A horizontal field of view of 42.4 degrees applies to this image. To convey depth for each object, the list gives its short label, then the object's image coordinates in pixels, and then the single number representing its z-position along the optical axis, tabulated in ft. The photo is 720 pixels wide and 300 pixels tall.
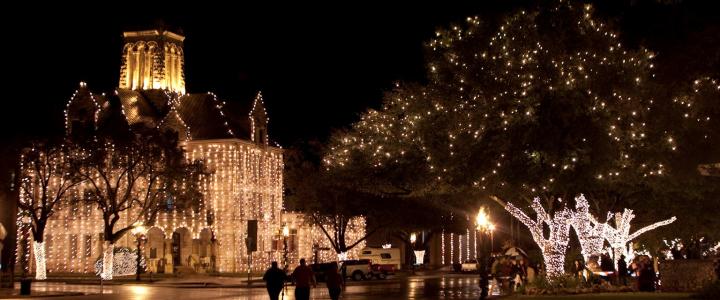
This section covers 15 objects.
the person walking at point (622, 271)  117.19
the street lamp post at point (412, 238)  268.33
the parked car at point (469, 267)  252.21
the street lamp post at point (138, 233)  181.37
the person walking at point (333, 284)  95.20
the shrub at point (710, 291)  74.08
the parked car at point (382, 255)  220.43
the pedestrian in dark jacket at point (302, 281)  84.07
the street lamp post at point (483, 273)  108.90
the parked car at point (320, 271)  179.11
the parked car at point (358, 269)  194.90
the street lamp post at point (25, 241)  223.71
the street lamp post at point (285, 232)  210.71
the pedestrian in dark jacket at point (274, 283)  84.07
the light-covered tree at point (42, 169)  173.06
